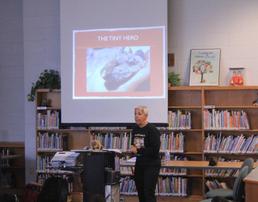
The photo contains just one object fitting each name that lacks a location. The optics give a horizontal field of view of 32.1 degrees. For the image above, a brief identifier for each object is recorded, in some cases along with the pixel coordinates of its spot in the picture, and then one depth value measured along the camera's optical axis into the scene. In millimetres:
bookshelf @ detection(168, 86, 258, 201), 6734
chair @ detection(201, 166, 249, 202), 4512
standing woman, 5148
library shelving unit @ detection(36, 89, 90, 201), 7324
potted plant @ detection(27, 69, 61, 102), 7383
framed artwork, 6938
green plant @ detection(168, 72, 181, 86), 6969
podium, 4734
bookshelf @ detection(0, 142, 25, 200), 7705
